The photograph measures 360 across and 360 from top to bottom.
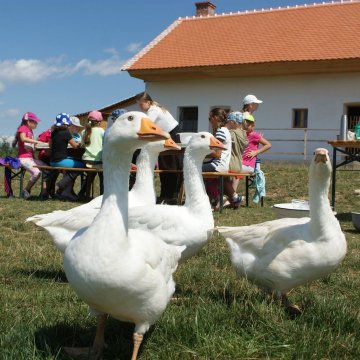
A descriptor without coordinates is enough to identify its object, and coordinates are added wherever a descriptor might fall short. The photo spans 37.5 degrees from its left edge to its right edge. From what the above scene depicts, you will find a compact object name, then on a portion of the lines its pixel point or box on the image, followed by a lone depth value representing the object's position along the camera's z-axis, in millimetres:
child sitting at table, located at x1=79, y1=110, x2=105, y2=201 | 10148
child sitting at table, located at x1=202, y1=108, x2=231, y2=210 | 8338
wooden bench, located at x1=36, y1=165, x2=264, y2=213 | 8617
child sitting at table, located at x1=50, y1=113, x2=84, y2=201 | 10250
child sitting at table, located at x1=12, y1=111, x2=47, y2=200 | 10836
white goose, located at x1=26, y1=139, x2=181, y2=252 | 4332
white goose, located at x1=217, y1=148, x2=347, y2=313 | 3430
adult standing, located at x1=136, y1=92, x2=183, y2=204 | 7793
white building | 20797
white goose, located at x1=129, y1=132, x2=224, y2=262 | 4117
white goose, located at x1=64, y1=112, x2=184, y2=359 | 2510
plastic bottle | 8555
